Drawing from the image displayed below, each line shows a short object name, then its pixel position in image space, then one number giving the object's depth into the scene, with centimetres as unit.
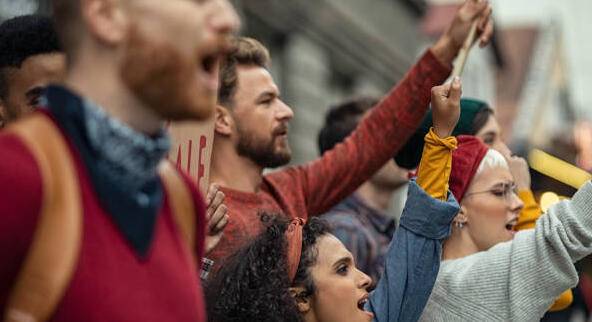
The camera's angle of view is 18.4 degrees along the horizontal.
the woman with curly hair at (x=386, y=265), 549
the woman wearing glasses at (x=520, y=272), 590
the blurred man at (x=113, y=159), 293
